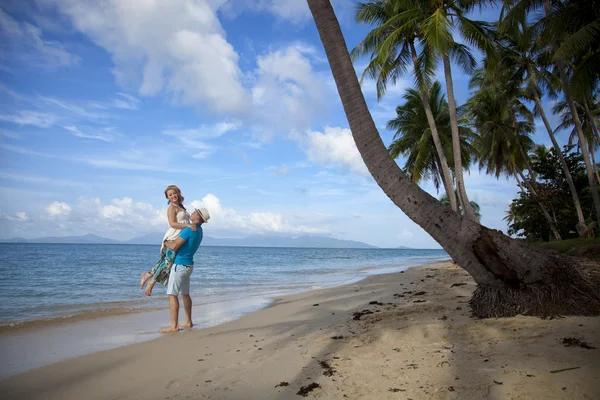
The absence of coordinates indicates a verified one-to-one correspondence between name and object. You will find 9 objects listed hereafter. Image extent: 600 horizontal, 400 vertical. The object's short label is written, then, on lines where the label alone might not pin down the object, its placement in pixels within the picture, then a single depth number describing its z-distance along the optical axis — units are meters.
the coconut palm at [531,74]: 18.81
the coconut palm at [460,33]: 12.25
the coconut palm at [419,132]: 22.06
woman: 5.80
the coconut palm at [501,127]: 23.26
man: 5.82
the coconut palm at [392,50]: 14.32
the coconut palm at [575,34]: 10.60
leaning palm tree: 4.37
